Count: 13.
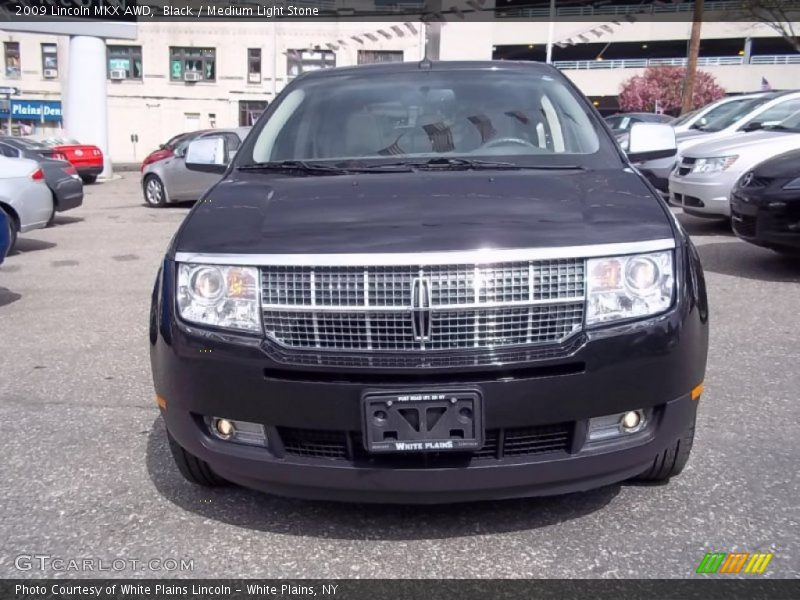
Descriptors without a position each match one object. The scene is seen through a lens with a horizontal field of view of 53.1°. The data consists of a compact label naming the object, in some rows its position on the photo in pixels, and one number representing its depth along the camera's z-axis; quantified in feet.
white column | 69.41
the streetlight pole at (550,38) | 113.09
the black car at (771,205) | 21.89
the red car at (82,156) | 62.75
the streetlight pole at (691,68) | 87.92
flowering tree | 155.02
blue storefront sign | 130.93
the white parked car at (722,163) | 28.91
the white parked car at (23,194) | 28.81
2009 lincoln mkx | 8.13
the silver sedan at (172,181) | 48.47
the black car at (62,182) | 35.50
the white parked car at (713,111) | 39.78
